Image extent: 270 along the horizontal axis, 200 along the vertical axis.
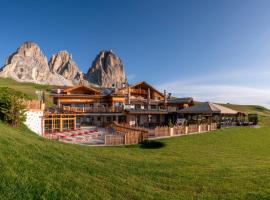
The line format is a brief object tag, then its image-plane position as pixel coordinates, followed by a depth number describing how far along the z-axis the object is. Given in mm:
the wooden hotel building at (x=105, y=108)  32844
